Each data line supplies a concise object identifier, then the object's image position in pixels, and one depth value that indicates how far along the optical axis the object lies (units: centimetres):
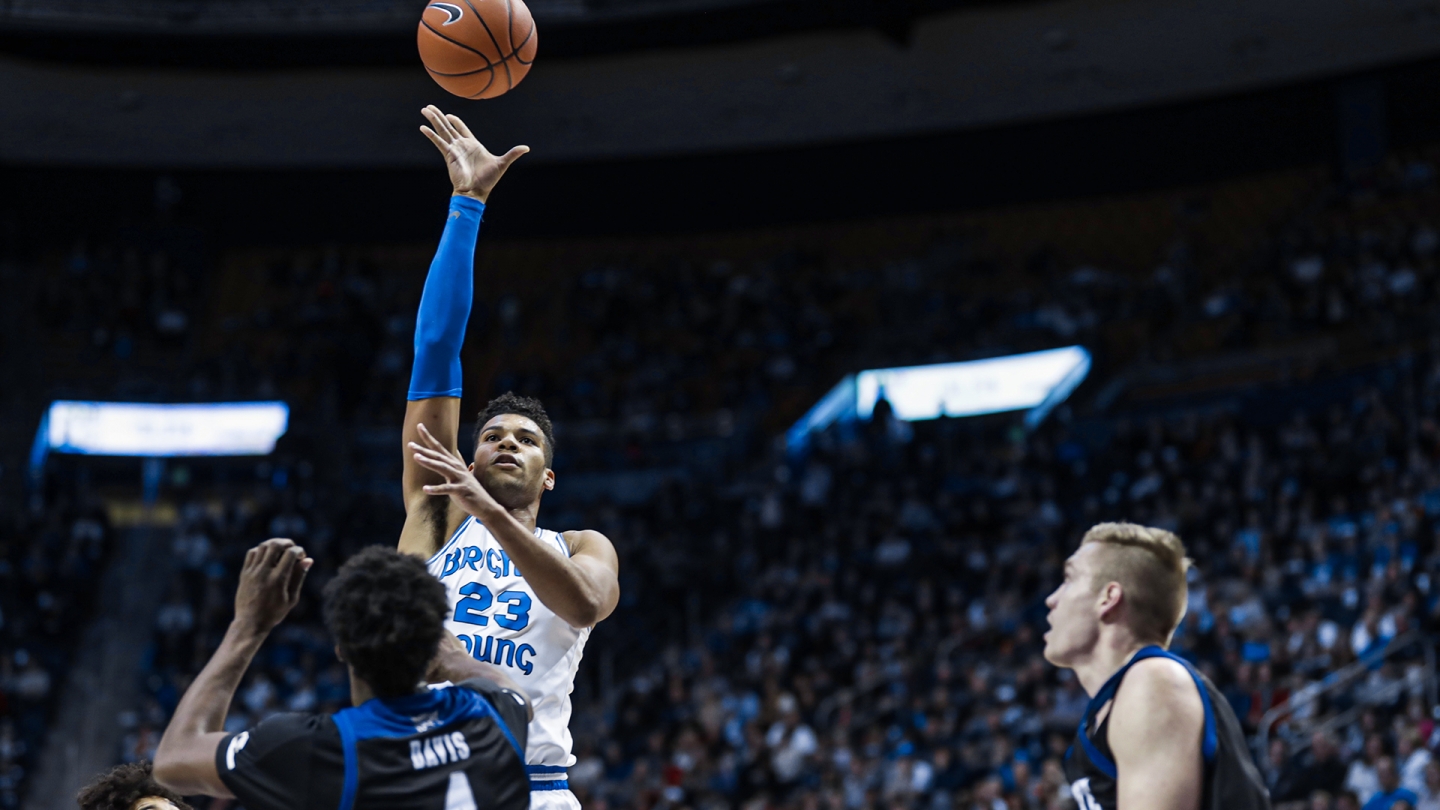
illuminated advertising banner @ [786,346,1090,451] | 2123
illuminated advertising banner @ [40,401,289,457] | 2186
